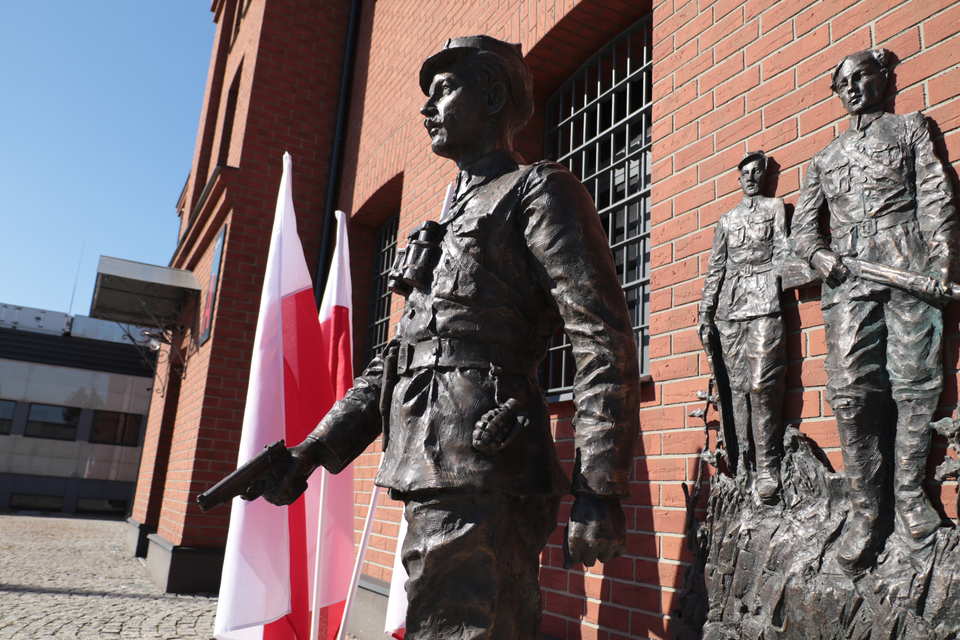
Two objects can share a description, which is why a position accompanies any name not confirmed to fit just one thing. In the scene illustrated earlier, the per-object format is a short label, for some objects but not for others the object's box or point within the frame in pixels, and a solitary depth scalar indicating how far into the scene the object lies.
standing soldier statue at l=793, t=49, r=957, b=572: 2.18
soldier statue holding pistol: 1.78
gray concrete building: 21.70
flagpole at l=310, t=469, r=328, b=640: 4.14
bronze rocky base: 2.09
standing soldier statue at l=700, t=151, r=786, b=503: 2.63
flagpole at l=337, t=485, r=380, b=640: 4.09
